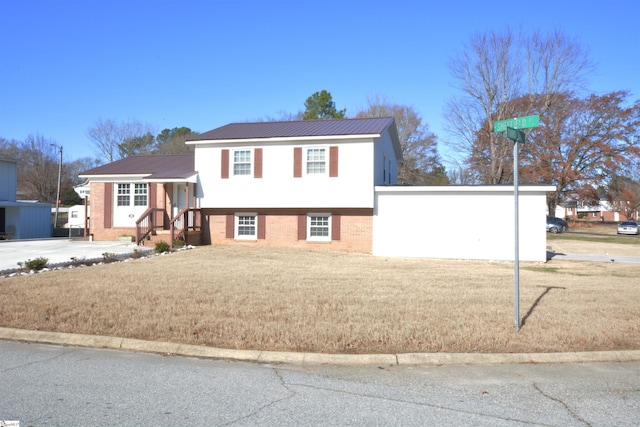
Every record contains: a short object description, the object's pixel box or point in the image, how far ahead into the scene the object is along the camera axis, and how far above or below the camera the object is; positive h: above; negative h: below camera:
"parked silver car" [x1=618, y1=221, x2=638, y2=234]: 47.69 -1.13
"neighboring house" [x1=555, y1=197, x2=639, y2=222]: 84.96 +0.39
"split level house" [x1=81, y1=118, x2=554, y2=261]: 20.17 +0.61
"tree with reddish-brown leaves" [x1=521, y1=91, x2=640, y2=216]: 49.62 +6.59
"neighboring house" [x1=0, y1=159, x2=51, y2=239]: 31.05 +0.05
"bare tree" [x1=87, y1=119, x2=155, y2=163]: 56.47 +7.42
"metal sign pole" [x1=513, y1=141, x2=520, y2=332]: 6.92 -0.53
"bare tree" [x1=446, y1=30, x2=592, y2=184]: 37.34 +7.33
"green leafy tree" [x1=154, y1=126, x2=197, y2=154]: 55.22 +8.68
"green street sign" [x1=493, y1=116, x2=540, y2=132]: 7.01 +1.31
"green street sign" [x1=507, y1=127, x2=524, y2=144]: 6.94 +1.13
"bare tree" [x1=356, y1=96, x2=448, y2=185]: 46.00 +6.57
